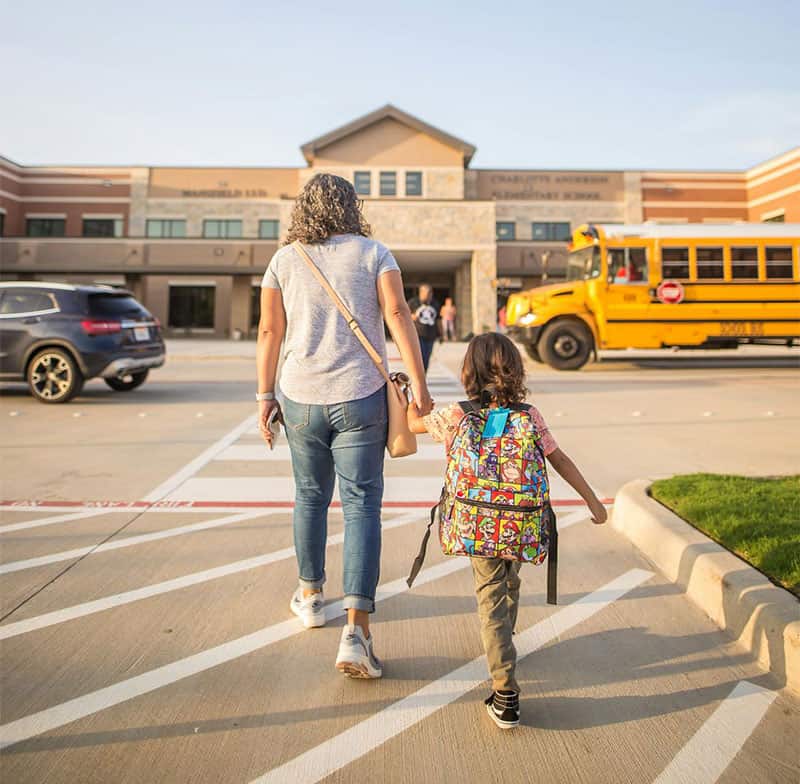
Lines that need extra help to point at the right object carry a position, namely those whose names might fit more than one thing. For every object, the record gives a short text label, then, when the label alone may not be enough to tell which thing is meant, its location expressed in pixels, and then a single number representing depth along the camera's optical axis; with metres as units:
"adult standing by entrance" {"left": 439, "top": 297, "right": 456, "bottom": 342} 22.72
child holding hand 2.22
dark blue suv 9.82
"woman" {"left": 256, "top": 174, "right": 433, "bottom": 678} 2.63
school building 32.75
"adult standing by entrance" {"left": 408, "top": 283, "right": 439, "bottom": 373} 11.04
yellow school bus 14.53
